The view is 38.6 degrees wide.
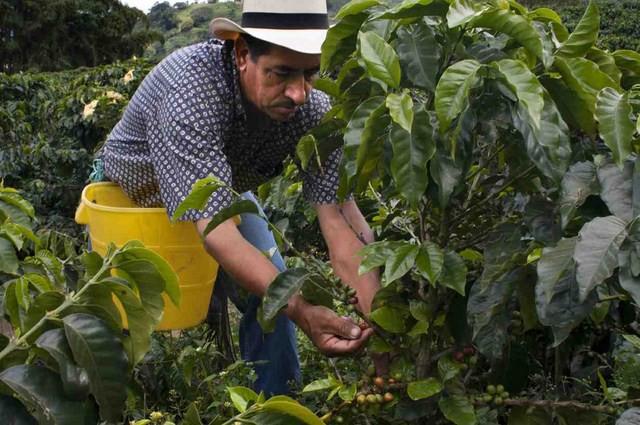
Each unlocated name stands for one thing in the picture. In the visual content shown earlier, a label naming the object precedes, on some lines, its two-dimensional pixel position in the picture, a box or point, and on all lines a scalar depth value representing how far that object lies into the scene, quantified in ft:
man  6.95
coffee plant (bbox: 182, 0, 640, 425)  4.79
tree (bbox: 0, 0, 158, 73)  101.40
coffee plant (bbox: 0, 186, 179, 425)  4.30
